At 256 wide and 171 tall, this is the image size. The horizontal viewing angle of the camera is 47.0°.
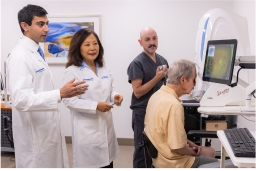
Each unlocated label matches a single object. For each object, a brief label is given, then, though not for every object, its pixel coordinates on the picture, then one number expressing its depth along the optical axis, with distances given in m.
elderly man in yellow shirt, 1.61
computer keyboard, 1.22
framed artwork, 3.71
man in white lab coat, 1.59
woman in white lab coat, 1.92
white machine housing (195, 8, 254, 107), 2.29
